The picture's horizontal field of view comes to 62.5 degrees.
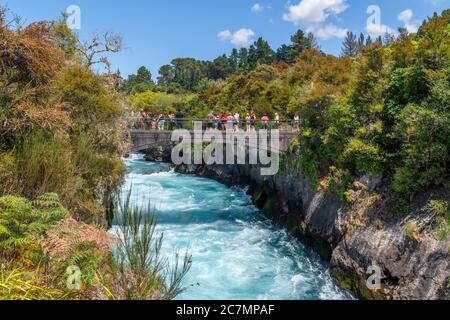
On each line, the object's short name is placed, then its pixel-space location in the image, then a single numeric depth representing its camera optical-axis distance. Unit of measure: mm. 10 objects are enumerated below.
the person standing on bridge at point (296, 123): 20945
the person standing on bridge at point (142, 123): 22594
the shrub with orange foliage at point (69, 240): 5841
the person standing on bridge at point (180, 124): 21911
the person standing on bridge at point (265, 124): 21578
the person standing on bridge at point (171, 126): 23716
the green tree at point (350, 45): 67562
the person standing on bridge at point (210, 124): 25541
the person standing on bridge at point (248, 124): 21791
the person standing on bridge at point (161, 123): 21956
